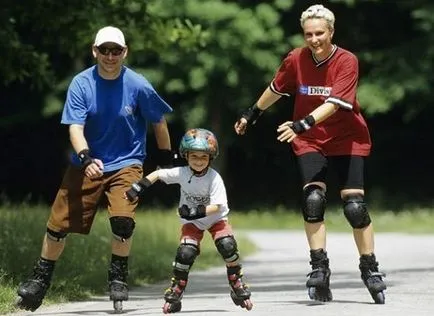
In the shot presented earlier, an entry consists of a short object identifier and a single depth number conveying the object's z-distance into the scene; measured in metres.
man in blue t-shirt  18.84
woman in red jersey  19.19
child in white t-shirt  18.44
